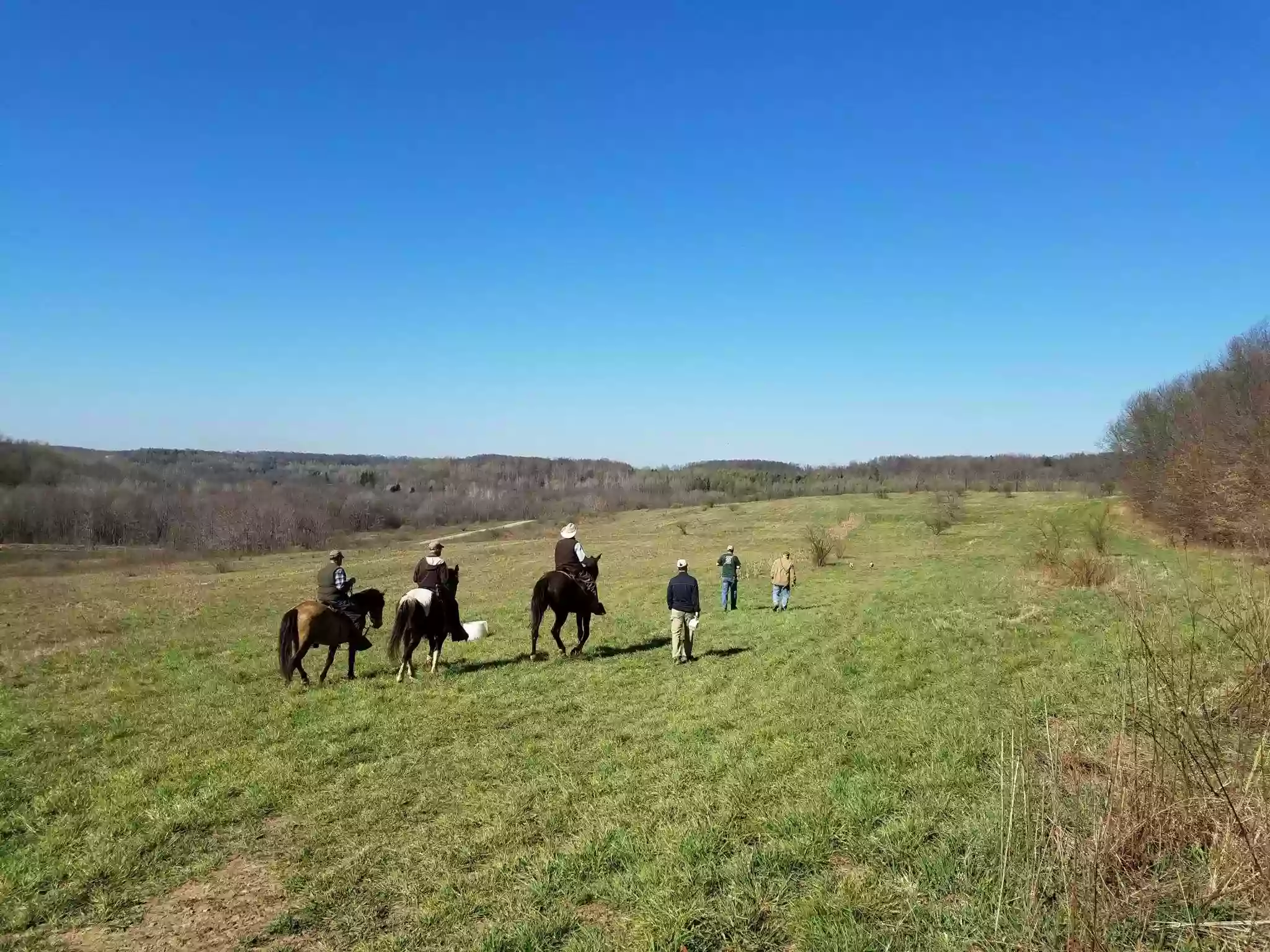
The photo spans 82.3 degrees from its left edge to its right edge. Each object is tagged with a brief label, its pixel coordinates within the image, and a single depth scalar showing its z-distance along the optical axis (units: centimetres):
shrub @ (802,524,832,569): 3559
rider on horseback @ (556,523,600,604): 1543
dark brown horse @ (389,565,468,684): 1279
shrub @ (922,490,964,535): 5372
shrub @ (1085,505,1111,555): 2677
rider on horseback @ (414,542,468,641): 1359
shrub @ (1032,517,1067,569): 2152
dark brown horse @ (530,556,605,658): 1438
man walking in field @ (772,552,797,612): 2155
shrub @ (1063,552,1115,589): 1950
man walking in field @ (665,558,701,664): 1384
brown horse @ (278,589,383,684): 1247
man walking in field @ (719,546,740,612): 2223
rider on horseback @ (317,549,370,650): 1304
